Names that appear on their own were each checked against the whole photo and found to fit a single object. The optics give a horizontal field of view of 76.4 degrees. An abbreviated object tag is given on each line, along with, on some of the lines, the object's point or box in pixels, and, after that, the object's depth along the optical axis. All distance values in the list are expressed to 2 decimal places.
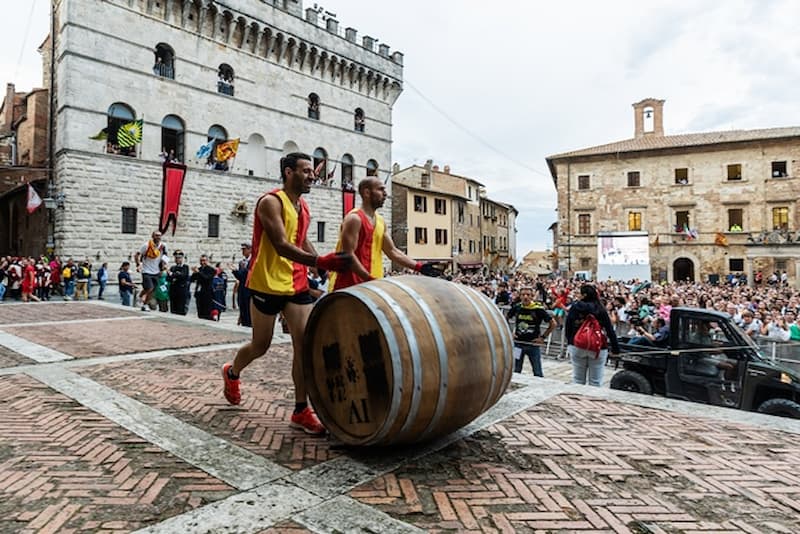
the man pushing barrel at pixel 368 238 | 4.09
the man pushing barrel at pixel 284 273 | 3.63
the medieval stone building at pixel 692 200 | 39.50
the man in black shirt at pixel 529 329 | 8.29
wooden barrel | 2.78
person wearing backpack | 7.15
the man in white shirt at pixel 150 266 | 11.65
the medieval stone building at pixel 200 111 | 20.64
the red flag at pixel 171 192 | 22.62
